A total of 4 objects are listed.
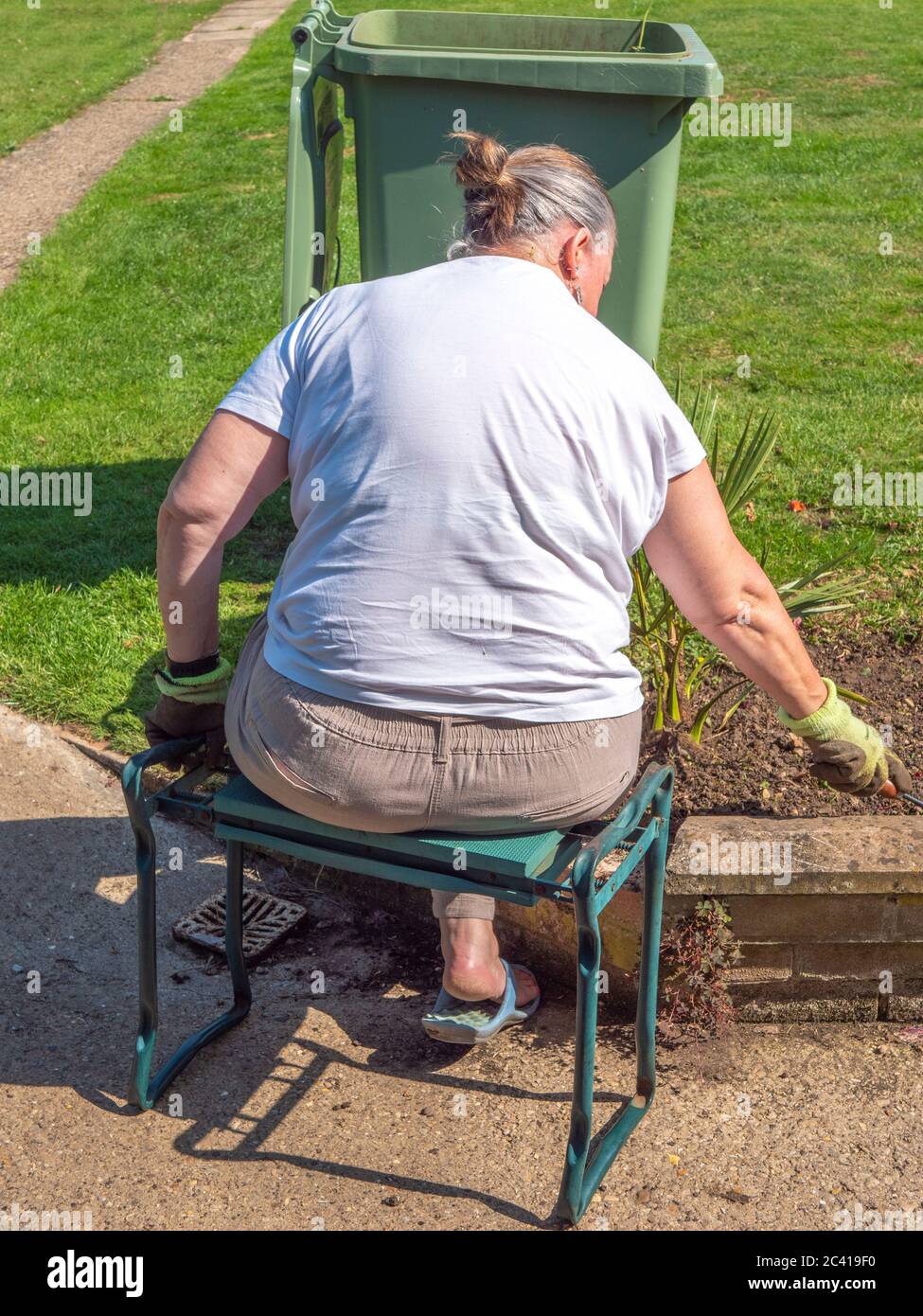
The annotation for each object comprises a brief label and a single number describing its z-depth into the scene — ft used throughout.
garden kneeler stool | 7.35
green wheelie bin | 12.89
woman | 6.96
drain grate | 10.36
